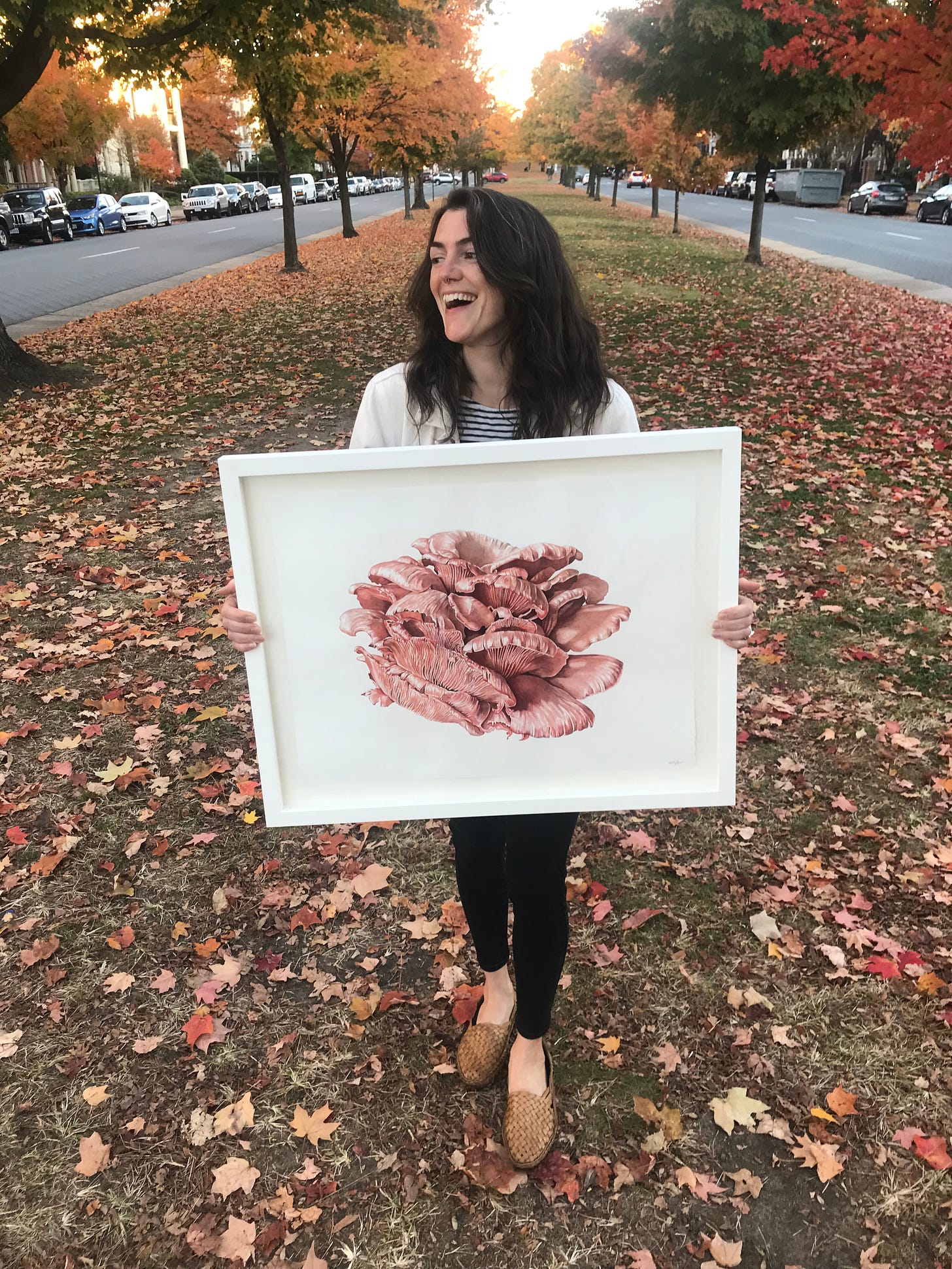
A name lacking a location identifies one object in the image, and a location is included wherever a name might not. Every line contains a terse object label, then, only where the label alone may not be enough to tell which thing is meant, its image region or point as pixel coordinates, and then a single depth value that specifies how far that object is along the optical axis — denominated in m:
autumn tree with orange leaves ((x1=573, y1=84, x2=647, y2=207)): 30.88
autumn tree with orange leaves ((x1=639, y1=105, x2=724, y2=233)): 24.33
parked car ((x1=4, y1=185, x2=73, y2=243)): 30.50
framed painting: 1.83
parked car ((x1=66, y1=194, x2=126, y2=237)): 33.88
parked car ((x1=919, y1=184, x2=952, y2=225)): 31.06
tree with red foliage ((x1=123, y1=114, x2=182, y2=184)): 54.50
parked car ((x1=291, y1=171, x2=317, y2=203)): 53.84
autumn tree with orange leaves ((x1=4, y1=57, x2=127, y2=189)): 38.91
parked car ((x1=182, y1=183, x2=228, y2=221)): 43.59
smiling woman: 2.00
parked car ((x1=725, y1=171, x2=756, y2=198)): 51.81
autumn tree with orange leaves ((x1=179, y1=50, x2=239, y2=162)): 54.72
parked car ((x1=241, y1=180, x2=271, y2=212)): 49.22
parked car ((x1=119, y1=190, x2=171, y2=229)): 37.88
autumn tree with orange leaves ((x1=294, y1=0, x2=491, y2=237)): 18.69
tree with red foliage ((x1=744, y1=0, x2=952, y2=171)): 6.91
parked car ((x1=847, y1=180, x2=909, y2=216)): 37.16
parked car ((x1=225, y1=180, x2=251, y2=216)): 46.06
